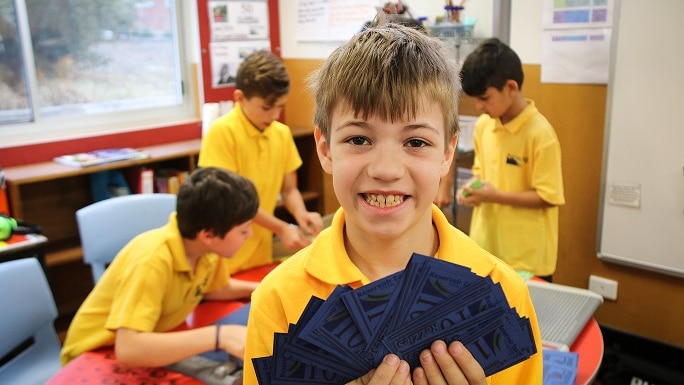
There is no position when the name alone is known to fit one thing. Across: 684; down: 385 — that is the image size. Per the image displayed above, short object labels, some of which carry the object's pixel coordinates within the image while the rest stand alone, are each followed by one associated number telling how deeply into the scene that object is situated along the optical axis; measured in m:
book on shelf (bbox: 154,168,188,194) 3.49
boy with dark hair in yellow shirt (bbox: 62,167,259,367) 1.49
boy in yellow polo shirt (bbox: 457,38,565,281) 2.22
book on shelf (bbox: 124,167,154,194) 3.37
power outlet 3.05
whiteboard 2.60
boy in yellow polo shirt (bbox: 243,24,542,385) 0.86
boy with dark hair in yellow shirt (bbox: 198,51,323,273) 2.31
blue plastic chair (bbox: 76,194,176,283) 2.24
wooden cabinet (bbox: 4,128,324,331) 3.05
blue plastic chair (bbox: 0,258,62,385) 1.80
